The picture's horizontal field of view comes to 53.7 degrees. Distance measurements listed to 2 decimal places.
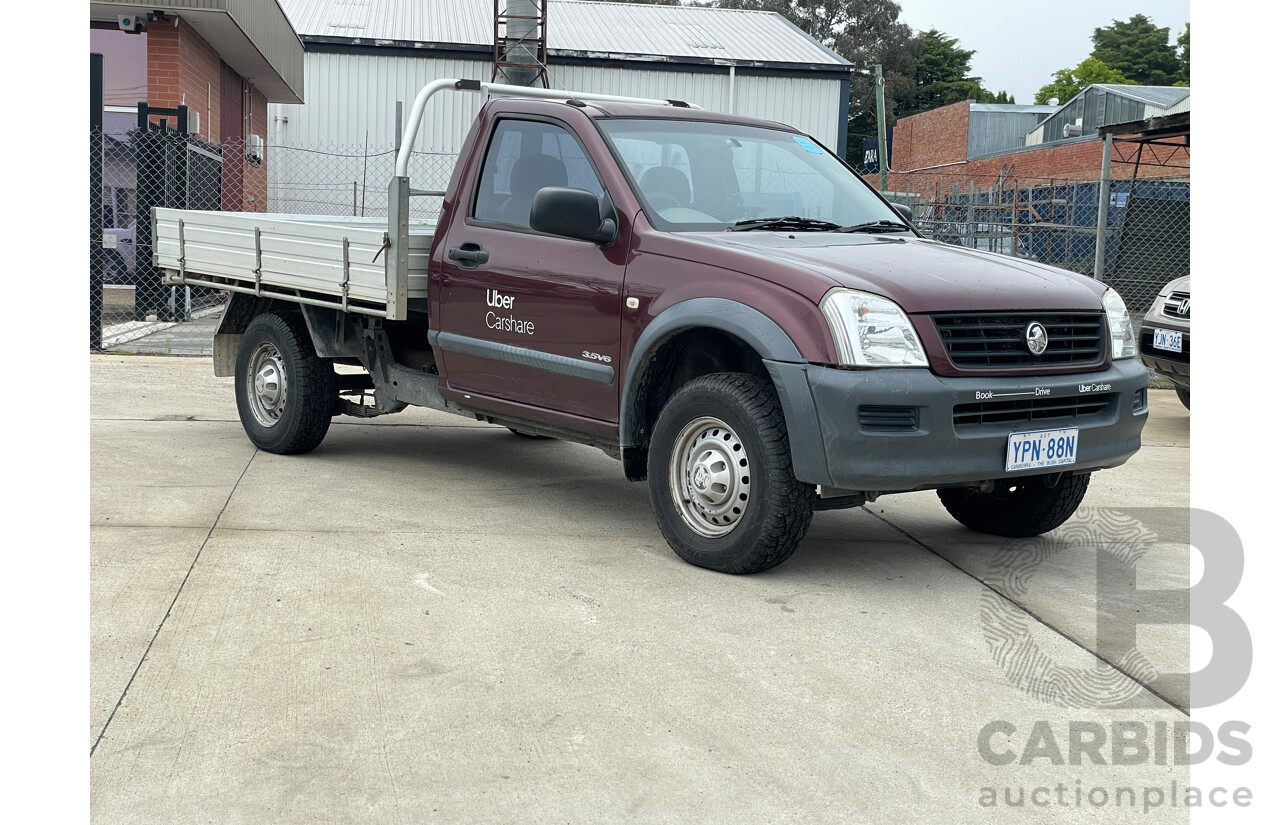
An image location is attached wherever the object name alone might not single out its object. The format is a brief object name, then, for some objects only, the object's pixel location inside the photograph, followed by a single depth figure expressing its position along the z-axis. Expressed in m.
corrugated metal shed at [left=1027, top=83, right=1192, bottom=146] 42.53
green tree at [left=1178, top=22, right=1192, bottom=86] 82.88
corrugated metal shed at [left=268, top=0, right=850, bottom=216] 28.22
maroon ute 4.76
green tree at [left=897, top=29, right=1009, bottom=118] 80.56
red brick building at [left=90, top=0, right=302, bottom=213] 16.80
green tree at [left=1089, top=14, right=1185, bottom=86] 85.81
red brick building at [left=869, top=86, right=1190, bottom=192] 42.31
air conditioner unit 18.52
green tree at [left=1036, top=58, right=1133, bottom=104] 85.57
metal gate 13.88
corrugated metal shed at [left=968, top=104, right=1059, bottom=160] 56.00
